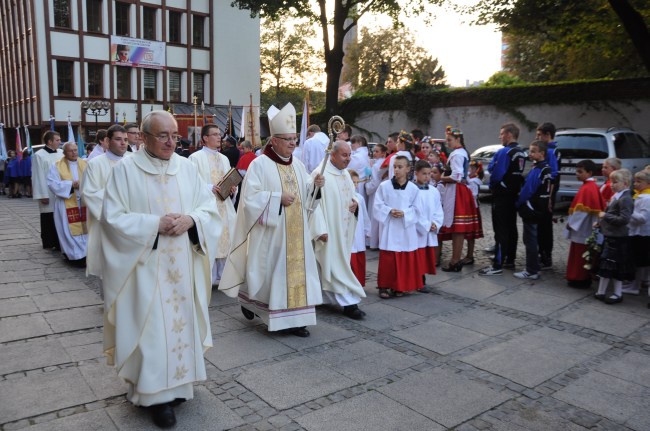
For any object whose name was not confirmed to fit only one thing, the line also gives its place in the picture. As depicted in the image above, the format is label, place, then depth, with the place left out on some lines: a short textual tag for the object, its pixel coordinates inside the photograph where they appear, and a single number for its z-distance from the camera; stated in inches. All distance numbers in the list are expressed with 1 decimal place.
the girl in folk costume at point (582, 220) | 276.4
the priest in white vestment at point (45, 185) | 366.3
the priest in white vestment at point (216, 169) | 277.1
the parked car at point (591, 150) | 519.5
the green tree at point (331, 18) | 898.1
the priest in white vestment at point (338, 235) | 233.3
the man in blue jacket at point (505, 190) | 301.0
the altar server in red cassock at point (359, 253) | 263.0
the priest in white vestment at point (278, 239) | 204.1
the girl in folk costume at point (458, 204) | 317.1
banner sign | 1186.0
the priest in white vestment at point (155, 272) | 137.1
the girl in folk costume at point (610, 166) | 268.7
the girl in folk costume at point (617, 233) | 247.4
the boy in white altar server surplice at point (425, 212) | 267.7
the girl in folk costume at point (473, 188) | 330.0
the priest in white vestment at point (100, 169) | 244.8
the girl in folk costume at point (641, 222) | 252.5
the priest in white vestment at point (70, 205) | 327.9
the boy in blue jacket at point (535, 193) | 290.7
